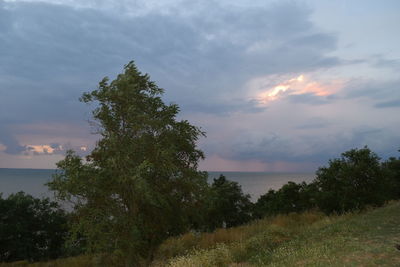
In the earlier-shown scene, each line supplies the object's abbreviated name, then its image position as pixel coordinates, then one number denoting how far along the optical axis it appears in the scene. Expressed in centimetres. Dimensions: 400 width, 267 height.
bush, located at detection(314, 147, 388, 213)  2164
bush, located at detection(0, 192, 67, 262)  3275
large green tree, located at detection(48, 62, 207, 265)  1280
